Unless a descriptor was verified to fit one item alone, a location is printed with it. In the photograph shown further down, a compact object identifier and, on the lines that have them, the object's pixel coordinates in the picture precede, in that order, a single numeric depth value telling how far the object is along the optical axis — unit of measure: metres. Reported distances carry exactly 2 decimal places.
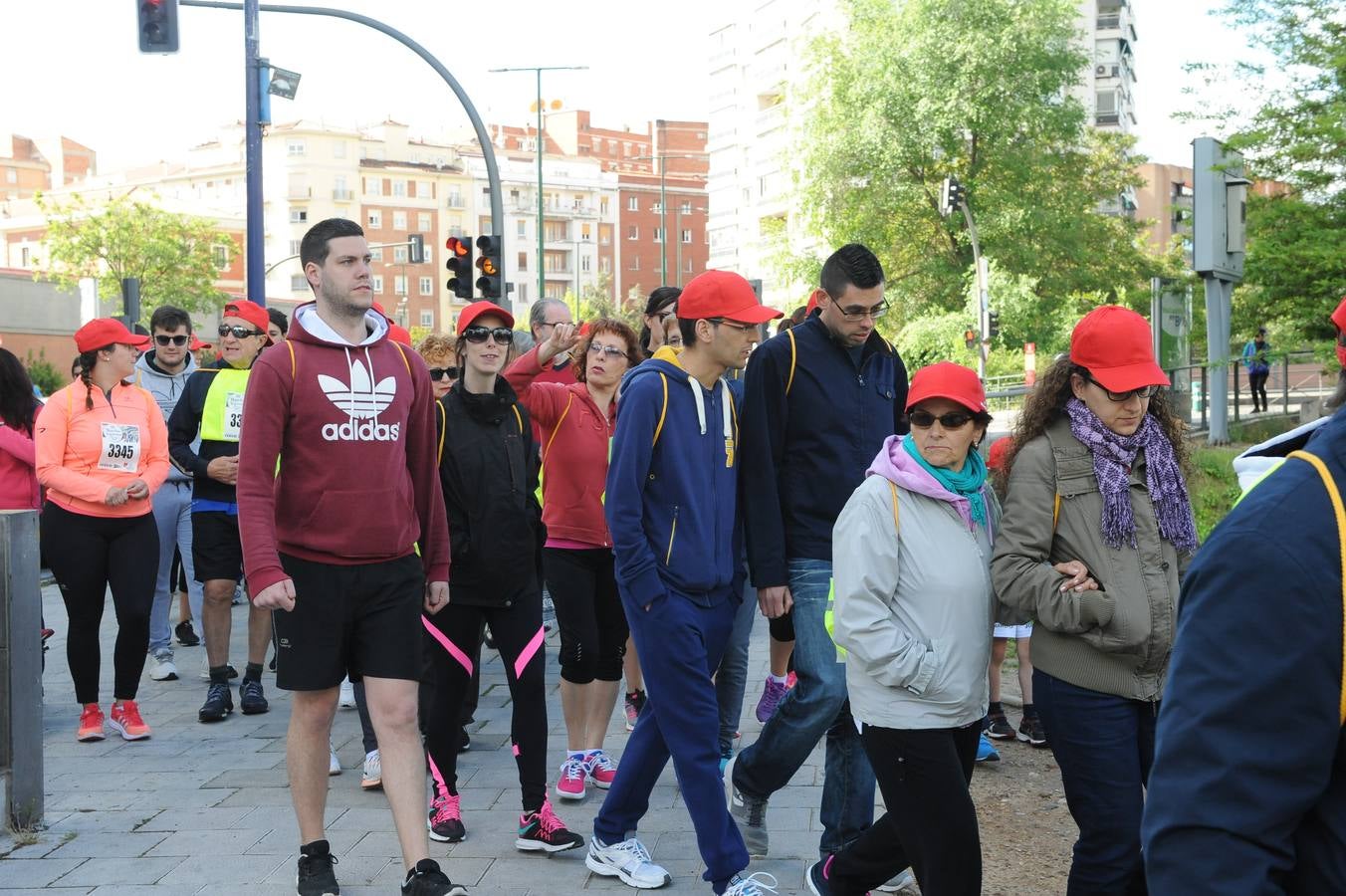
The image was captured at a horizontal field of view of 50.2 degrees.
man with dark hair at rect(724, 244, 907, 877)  4.85
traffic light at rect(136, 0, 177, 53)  16.62
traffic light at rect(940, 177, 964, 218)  36.38
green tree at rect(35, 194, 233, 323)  57.94
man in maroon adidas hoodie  4.75
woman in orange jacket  7.39
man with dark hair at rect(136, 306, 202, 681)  8.84
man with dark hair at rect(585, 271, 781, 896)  4.71
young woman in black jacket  5.61
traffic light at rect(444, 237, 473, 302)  18.50
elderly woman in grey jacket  3.90
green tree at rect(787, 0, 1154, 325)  42.22
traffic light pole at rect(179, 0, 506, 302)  17.31
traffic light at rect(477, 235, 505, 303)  18.17
